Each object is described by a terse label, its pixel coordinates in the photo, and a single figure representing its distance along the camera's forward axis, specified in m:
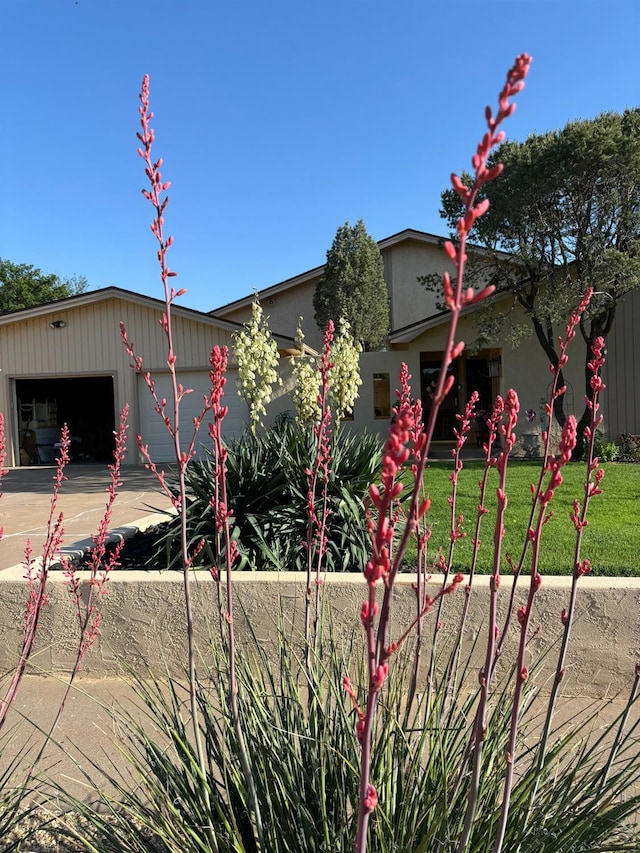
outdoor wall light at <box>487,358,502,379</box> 15.21
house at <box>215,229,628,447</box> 14.27
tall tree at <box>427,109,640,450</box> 11.63
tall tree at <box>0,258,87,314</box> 38.59
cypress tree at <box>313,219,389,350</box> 19.77
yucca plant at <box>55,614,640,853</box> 1.41
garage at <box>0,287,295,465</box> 15.64
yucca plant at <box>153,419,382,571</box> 4.33
